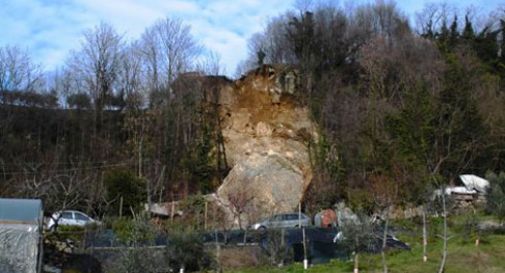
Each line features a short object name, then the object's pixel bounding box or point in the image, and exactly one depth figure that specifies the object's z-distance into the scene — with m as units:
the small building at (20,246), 18.19
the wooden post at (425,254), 19.34
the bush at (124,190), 38.06
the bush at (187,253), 19.52
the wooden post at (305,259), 19.47
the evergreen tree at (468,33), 54.81
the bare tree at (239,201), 37.43
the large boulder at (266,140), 42.00
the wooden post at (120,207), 34.70
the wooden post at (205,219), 34.24
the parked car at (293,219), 33.19
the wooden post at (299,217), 34.46
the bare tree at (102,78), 51.22
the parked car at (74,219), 32.51
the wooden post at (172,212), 37.92
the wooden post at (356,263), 17.95
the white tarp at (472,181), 37.00
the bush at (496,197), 24.28
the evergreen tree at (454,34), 54.36
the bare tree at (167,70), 52.22
